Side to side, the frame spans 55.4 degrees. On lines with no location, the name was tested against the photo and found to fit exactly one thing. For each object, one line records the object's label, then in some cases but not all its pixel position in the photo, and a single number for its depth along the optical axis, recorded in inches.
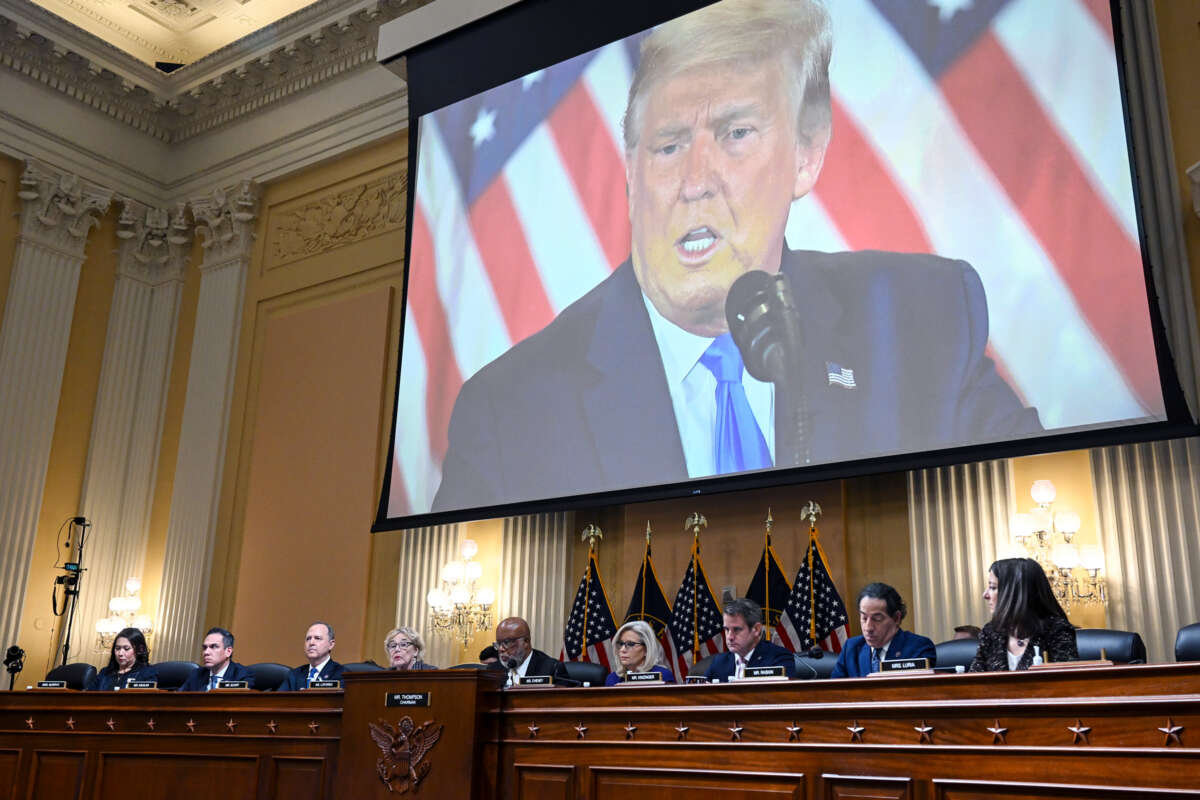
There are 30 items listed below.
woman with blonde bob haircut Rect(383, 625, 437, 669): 242.1
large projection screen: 212.8
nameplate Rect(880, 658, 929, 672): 141.9
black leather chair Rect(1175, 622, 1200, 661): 130.7
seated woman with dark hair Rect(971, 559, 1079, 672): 145.2
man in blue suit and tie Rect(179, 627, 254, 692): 242.8
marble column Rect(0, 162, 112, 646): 373.4
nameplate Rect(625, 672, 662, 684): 166.4
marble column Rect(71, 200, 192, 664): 396.8
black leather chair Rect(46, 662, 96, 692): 256.2
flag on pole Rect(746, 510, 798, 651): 252.8
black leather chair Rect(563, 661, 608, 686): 218.4
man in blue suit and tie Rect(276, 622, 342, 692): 246.4
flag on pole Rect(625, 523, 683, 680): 269.6
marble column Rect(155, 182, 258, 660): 377.4
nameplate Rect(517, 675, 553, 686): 181.8
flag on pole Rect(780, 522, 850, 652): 242.7
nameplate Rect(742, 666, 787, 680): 152.1
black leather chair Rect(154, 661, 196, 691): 245.1
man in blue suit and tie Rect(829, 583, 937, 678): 171.9
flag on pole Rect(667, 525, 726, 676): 261.4
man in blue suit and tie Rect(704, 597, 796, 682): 192.5
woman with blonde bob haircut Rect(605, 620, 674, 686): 211.5
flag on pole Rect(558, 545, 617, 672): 278.2
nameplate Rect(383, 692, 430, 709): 175.0
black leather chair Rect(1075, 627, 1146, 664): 157.9
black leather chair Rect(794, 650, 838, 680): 179.8
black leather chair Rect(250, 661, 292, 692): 224.7
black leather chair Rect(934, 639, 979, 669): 162.6
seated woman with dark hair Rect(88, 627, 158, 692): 263.3
